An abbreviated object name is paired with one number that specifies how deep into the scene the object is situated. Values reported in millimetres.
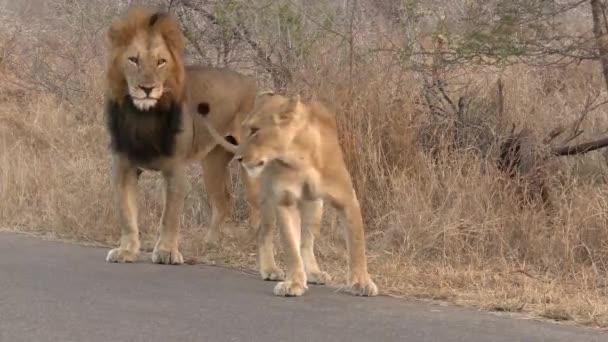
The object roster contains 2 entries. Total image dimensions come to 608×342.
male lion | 14656
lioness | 12281
